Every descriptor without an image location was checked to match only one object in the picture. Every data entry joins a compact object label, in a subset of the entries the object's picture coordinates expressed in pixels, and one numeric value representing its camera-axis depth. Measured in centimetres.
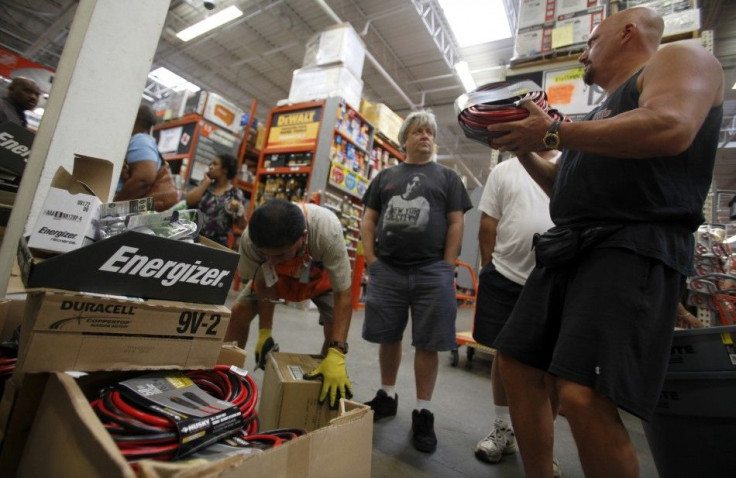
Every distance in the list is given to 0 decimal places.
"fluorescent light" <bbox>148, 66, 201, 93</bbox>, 985
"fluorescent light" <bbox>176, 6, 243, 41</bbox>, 591
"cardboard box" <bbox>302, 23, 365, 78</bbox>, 479
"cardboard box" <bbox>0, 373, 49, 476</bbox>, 69
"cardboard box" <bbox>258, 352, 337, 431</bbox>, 110
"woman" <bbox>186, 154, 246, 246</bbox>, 281
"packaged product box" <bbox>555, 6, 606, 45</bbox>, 257
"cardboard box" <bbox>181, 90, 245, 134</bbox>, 523
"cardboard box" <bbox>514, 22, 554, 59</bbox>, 271
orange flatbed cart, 274
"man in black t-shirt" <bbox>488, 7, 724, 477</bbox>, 69
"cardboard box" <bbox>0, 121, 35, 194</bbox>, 134
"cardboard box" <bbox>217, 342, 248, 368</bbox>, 106
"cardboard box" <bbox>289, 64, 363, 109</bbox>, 477
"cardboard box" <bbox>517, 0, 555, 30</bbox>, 280
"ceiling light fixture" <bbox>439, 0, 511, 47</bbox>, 567
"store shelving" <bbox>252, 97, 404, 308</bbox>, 459
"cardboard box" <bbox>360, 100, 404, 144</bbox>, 582
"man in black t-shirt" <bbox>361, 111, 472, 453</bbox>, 152
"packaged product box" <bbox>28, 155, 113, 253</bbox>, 78
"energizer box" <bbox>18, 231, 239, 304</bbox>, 67
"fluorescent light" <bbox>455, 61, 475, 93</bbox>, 650
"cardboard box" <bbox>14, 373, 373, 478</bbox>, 45
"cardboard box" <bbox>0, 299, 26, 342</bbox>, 103
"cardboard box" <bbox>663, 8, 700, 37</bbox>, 216
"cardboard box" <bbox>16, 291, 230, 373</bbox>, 66
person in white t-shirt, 141
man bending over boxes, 123
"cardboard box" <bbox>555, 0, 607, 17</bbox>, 267
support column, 116
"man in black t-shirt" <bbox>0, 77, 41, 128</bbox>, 265
